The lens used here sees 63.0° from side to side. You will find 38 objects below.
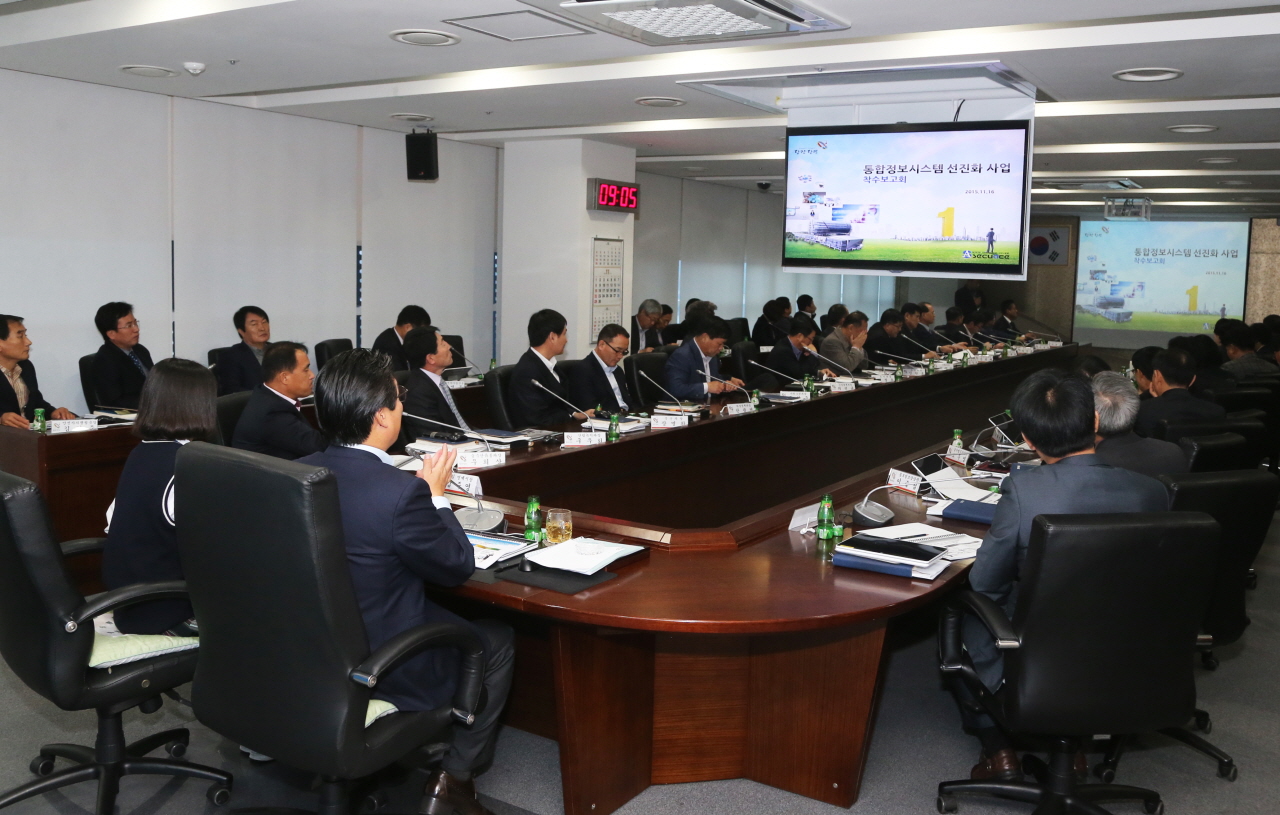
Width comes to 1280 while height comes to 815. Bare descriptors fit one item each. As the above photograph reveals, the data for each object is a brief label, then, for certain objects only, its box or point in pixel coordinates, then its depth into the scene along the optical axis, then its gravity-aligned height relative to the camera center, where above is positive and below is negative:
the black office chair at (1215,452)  3.54 -0.49
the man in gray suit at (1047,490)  2.44 -0.44
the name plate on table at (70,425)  4.03 -0.58
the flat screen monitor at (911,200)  5.06 +0.50
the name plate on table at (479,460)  3.62 -0.60
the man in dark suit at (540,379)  4.97 -0.43
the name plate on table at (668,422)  4.79 -0.60
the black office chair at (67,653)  2.16 -0.82
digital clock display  7.70 +0.71
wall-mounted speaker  7.31 +0.90
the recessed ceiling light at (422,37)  4.23 +1.02
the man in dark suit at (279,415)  3.63 -0.47
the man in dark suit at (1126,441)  3.29 -0.44
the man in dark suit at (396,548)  2.07 -0.52
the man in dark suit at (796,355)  7.08 -0.40
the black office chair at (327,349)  6.87 -0.43
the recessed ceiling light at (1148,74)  4.48 +1.00
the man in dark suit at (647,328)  9.20 -0.33
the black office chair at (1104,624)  2.17 -0.69
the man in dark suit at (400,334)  6.86 -0.33
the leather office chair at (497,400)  5.00 -0.54
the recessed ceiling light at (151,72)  5.27 +1.05
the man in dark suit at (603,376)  5.45 -0.45
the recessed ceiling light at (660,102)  5.71 +1.05
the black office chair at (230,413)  3.91 -0.50
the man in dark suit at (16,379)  4.53 -0.47
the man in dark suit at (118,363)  5.13 -0.42
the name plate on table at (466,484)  3.14 -0.60
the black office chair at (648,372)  6.03 -0.48
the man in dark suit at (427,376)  4.53 -0.40
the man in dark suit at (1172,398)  4.47 -0.40
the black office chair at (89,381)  5.28 -0.53
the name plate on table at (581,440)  4.16 -0.60
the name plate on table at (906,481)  3.48 -0.61
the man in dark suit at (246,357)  5.95 -0.44
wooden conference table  2.27 -0.90
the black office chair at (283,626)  1.88 -0.65
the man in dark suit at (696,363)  6.07 -0.41
